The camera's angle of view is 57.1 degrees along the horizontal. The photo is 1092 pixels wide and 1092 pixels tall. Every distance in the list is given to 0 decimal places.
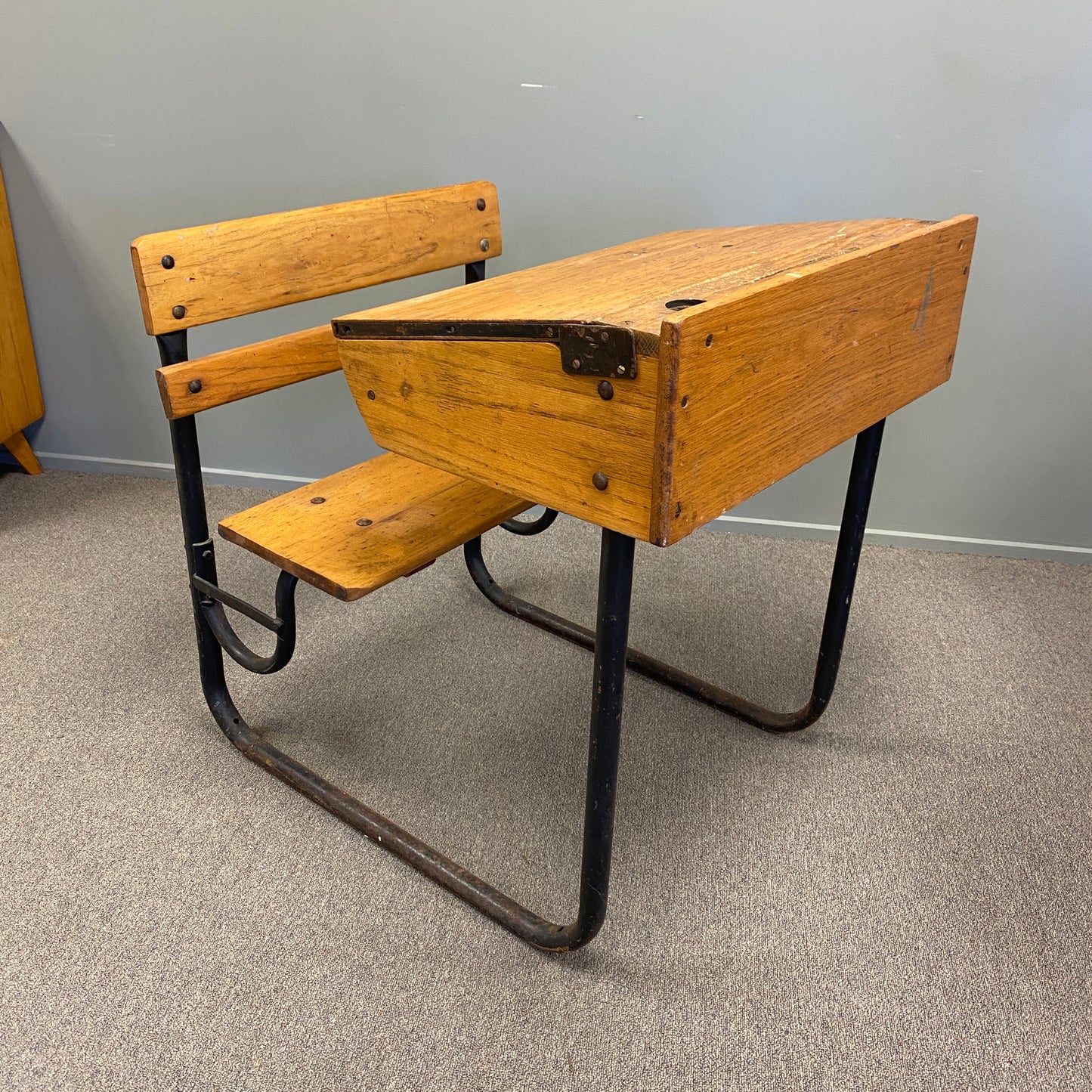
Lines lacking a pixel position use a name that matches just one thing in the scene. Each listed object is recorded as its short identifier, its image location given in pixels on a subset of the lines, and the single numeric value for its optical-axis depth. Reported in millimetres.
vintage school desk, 852
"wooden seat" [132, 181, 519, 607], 1229
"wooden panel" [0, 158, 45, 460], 2338
